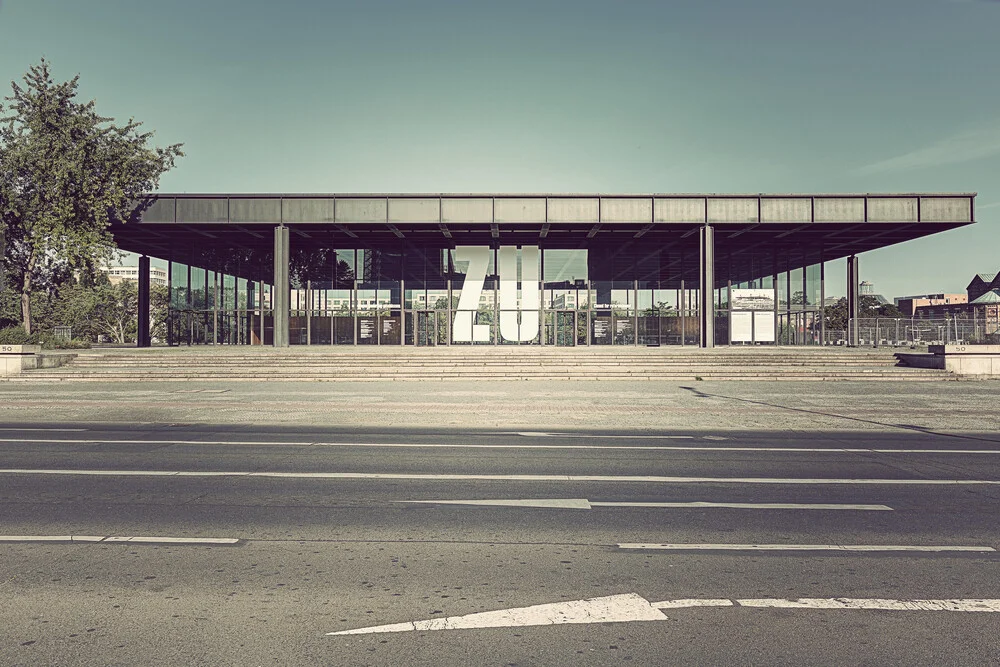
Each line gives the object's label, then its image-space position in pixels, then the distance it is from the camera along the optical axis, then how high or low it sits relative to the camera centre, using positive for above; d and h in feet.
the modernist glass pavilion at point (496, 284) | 132.26 +8.38
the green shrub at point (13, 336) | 96.17 -1.09
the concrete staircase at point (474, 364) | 82.07 -5.13
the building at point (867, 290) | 393.91 +21.13
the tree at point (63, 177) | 106.73 +24.21
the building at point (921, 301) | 553.81 +20.36
